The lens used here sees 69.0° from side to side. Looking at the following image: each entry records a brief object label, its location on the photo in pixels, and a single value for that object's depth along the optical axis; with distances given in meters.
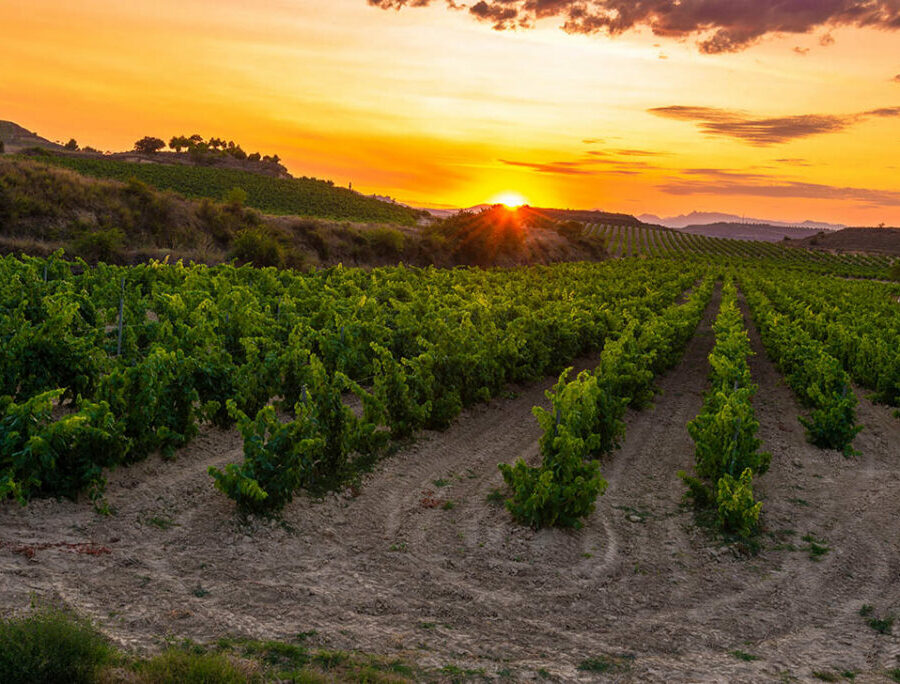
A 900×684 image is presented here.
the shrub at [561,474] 8.61
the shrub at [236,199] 44.98
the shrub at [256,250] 37.50
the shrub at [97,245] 30.98
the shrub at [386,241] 49.31
